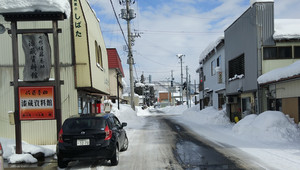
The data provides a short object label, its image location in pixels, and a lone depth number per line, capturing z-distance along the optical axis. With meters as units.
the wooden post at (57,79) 8.93
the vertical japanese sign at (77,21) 12.37
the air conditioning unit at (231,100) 19.88
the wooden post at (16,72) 8.94
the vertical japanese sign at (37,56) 9.32
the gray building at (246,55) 14.97
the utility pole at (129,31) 29.47
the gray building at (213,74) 22.70
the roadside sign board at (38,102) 9.06
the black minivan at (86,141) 7.35
